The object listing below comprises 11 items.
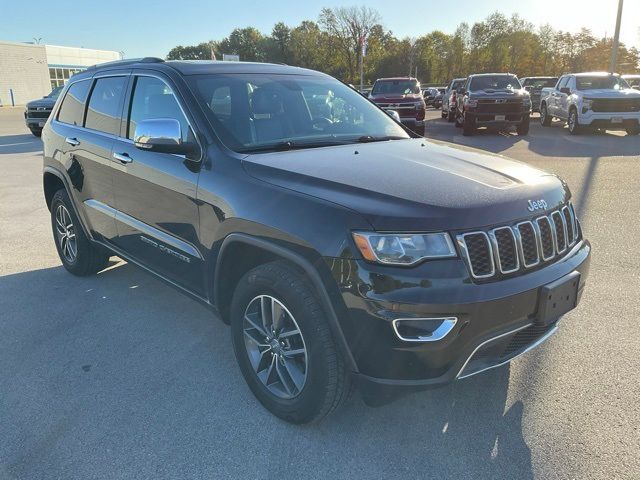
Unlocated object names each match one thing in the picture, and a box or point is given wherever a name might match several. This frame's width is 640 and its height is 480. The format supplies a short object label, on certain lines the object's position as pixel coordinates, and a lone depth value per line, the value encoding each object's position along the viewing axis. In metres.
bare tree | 76.69
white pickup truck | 15.42
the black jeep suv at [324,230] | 2.24
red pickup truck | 15.88
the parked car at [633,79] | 21.54
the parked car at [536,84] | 25.94
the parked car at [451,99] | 21.38
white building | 49.25
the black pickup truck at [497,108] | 16.06
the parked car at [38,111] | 18.67
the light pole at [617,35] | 26.18
